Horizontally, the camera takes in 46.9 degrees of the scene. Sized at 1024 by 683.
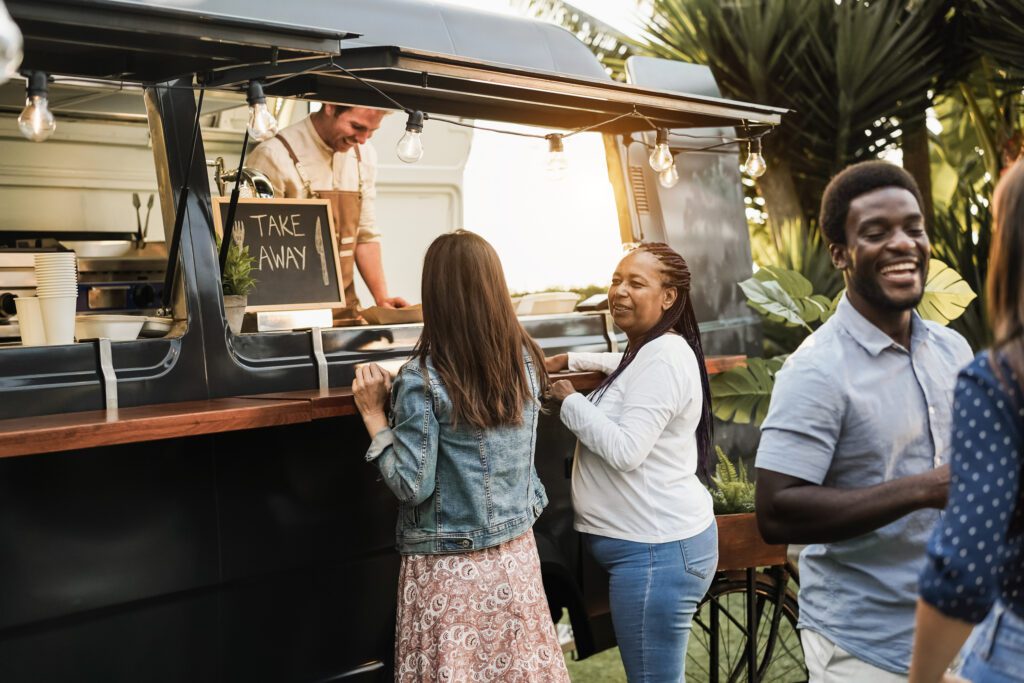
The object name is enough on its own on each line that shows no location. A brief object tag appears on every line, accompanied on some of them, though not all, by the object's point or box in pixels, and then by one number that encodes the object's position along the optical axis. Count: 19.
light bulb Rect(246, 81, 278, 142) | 3.41
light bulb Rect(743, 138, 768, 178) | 5.18
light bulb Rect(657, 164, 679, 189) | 5.14
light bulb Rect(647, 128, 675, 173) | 4.94
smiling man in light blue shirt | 2.21
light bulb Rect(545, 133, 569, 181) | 4.75
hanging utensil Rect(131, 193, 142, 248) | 5.52
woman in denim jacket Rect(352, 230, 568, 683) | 3.23
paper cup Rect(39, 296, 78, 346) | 3.46
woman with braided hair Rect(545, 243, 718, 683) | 3.64
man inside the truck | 5.09
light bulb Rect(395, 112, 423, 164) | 4.04
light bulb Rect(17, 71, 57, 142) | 3.11
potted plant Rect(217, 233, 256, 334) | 3.88
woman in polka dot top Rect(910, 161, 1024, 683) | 1.46
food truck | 3.14
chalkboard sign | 4.23
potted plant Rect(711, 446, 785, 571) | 4.33
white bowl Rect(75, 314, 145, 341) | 3.58
